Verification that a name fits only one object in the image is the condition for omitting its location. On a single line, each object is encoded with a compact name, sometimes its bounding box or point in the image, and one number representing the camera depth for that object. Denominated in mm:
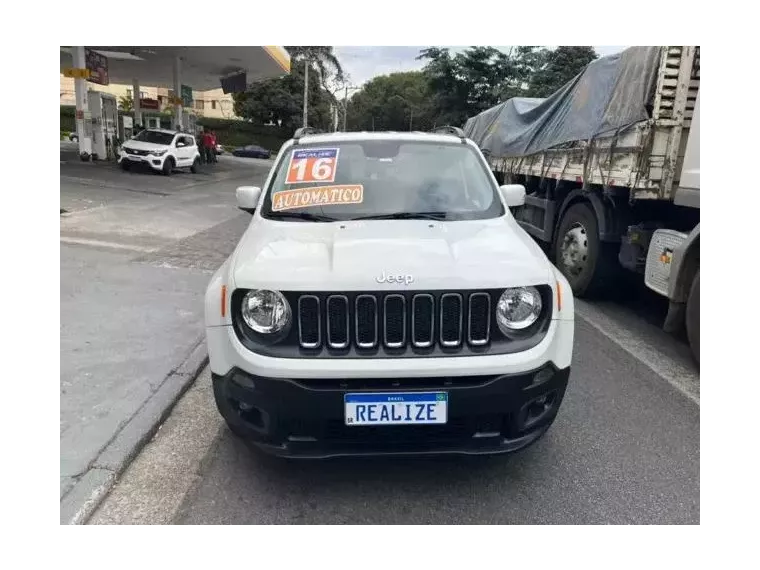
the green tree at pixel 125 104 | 49969
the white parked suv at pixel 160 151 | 19828
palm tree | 46909
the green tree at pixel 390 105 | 55794
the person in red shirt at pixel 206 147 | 29078
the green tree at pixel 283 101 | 53844
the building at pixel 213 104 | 65581
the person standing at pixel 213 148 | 29795
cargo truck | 4633
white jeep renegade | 2660
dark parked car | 47312
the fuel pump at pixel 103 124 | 21250
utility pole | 46188
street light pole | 64250
